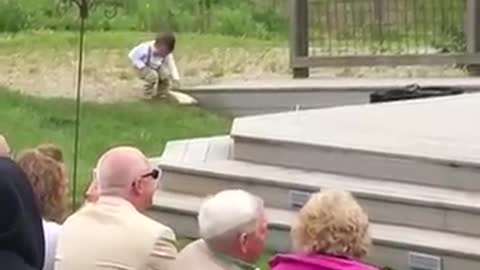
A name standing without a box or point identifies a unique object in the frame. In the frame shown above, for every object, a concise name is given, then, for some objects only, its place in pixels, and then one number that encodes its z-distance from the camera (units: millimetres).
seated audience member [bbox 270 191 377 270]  7970
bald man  8366
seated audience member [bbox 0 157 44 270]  7444
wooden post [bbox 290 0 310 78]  24242
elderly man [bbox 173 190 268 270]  8088
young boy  23674
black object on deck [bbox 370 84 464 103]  19346
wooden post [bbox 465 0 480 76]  22929
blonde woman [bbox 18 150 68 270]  9170
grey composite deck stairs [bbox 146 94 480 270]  12736
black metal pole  15726
